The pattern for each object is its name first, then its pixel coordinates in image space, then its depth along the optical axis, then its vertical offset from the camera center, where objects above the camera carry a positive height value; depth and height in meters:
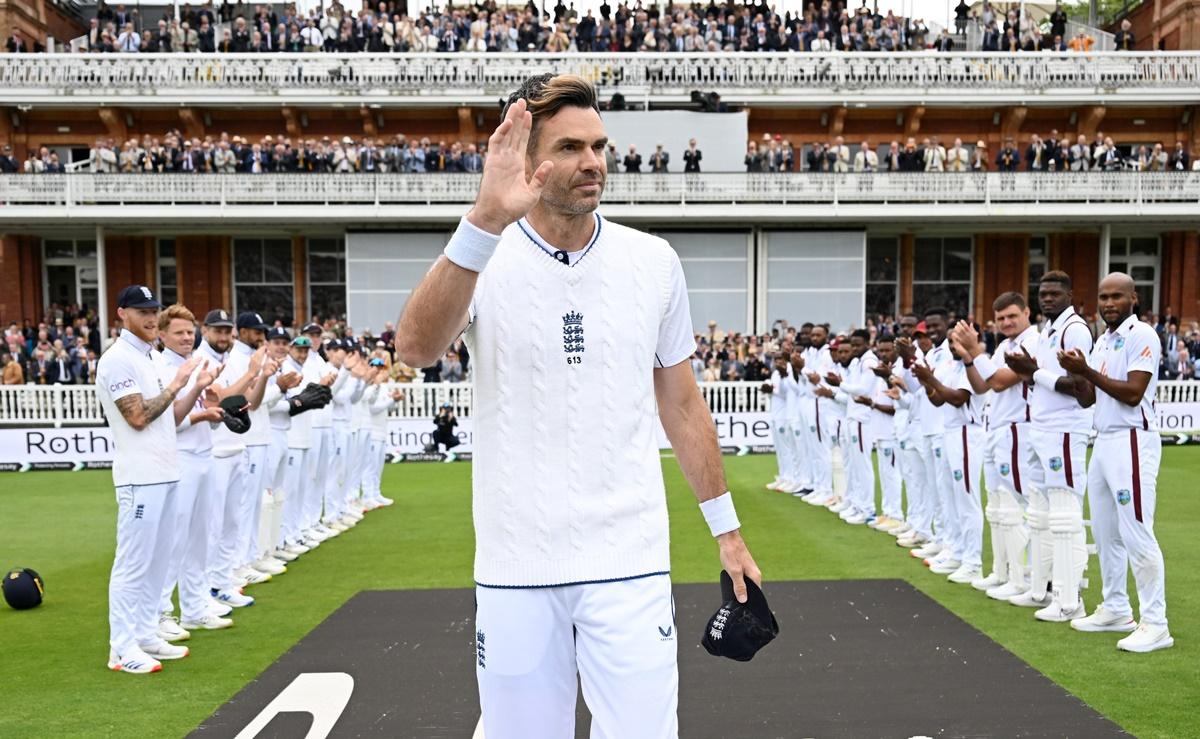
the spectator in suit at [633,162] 33.03 +4.79
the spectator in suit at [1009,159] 33.72 +4.96
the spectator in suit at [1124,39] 39.81 +10.60
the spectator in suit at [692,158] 33.25 +4.93
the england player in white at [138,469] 7.40 -1.15
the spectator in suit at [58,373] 26.09 -1.54
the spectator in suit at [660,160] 33.09 +4.85
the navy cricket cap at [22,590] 9.46 -2.57
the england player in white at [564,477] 3.27 -0.54
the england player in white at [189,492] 8.29 -1.48
